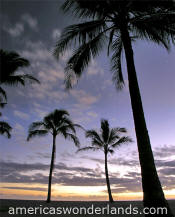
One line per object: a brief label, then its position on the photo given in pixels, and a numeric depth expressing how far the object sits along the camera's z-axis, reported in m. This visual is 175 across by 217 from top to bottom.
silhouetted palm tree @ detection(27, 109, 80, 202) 16.96
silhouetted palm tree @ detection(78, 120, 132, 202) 18.48
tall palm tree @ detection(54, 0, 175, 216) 5.44
